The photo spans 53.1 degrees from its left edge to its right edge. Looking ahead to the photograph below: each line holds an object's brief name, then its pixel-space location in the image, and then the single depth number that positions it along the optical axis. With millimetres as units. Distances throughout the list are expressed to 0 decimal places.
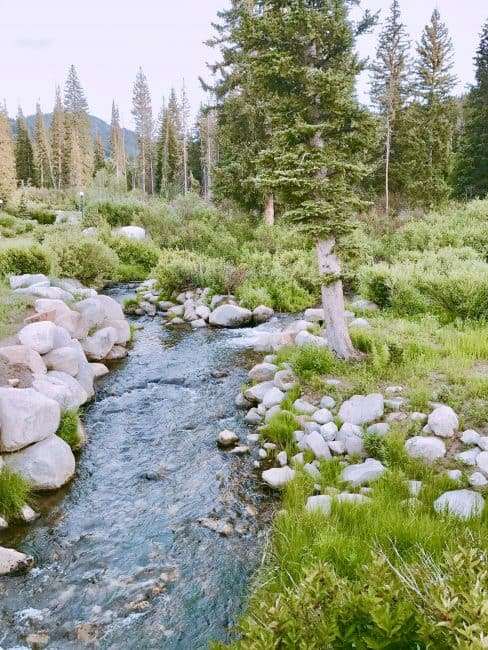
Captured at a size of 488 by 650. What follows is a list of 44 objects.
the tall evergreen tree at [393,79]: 32094
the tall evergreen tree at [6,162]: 42375
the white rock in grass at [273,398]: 8461
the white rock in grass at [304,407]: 7828
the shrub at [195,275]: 16938
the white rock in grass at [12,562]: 4973
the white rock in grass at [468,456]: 6031
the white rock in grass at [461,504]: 5031
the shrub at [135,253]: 22500
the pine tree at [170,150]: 58219
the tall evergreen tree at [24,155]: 64062
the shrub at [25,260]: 16000
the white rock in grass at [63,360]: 9016
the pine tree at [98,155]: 73375
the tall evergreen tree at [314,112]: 8234
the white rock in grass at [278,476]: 6363
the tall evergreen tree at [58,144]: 62750
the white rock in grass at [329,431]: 7078
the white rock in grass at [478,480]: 5629
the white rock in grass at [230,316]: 14617
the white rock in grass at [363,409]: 7246
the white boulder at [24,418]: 6332
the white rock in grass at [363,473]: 5984
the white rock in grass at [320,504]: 5320
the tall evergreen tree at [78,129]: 59719
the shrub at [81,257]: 17719
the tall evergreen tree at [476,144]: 30578
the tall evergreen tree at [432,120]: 30688
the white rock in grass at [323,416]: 7469
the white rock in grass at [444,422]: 6621
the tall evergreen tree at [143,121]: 66000
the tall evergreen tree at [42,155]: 63594
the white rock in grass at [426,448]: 6246
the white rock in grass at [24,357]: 8164
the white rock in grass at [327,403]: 7820
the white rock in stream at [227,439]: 7668
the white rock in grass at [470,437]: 6344
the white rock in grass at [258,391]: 9055
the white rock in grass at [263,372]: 9898
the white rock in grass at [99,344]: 11508
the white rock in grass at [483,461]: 5773
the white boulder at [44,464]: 6289
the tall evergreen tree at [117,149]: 70919
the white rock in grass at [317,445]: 6760
